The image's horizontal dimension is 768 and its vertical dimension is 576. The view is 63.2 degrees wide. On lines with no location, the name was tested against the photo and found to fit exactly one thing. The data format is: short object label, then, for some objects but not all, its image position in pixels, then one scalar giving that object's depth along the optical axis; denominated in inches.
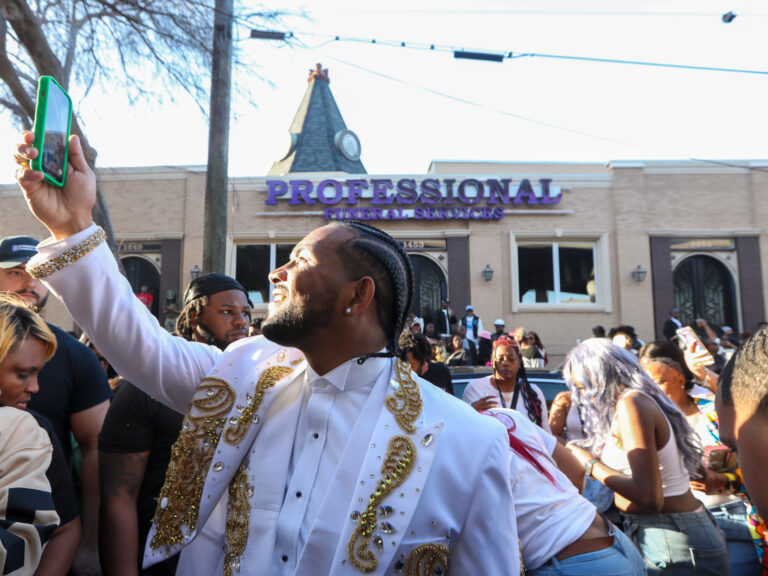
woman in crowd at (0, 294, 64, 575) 71.8
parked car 251.8
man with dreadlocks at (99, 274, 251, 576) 98.3
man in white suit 63.1
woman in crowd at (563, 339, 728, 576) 113.8
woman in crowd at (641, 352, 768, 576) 125.9
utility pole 303.4
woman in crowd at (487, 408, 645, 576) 85.1
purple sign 732.0
